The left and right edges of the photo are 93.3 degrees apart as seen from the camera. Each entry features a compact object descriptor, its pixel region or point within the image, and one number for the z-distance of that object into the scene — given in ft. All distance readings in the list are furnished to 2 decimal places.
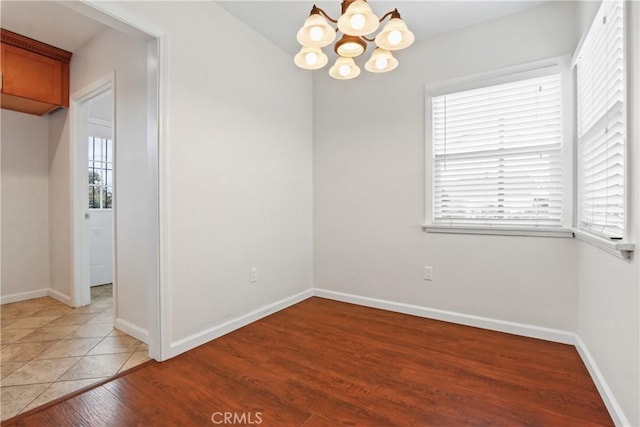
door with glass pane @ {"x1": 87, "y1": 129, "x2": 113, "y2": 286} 13.20
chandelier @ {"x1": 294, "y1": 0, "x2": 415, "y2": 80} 5.19
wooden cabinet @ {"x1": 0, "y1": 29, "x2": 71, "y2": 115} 9.29
